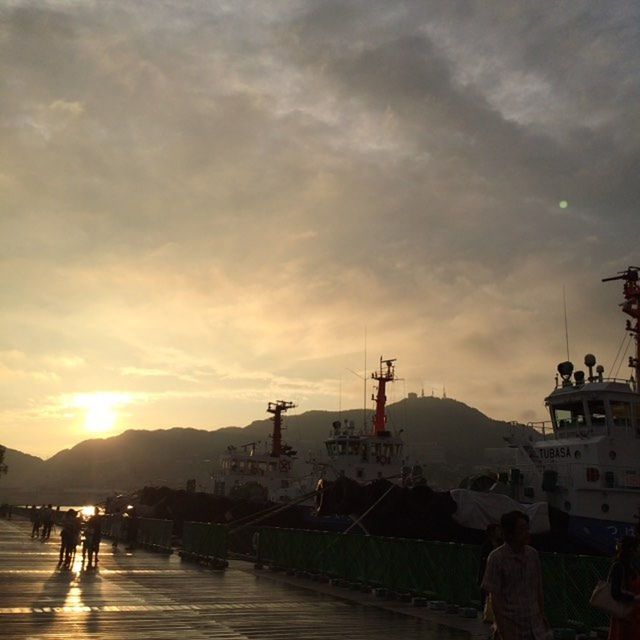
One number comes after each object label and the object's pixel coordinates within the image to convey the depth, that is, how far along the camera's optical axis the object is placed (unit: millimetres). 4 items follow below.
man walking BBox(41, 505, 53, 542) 33594
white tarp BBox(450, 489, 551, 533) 23844
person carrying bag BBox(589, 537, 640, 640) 6895
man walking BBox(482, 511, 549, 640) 6293
